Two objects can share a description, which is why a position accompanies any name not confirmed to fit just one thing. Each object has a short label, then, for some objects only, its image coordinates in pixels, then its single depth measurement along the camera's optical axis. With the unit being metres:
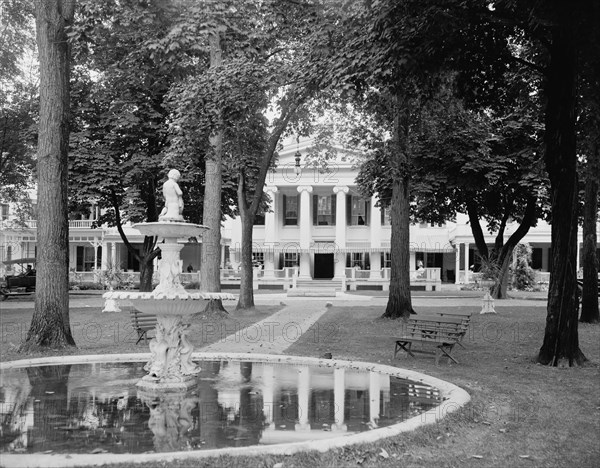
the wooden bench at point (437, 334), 12.19
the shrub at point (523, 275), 44.53
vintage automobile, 36.72
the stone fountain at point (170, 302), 9.00
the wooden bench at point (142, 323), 14.45
